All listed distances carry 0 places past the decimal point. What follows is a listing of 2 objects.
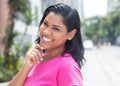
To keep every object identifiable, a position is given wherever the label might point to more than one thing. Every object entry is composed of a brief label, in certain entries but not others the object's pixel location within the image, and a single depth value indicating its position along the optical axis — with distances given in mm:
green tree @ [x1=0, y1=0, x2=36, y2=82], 9445
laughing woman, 1290
